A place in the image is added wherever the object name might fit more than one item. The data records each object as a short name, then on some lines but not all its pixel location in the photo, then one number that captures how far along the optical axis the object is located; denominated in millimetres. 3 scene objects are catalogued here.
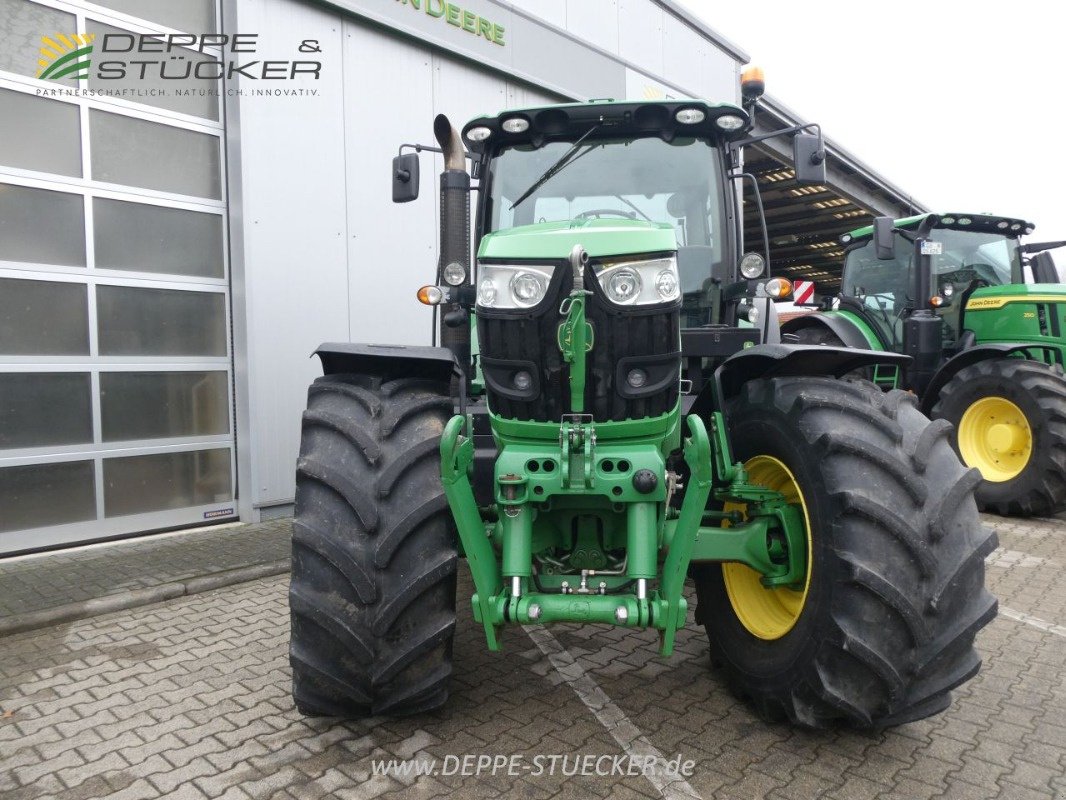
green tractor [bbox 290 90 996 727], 2531
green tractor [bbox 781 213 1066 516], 6633
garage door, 5383
